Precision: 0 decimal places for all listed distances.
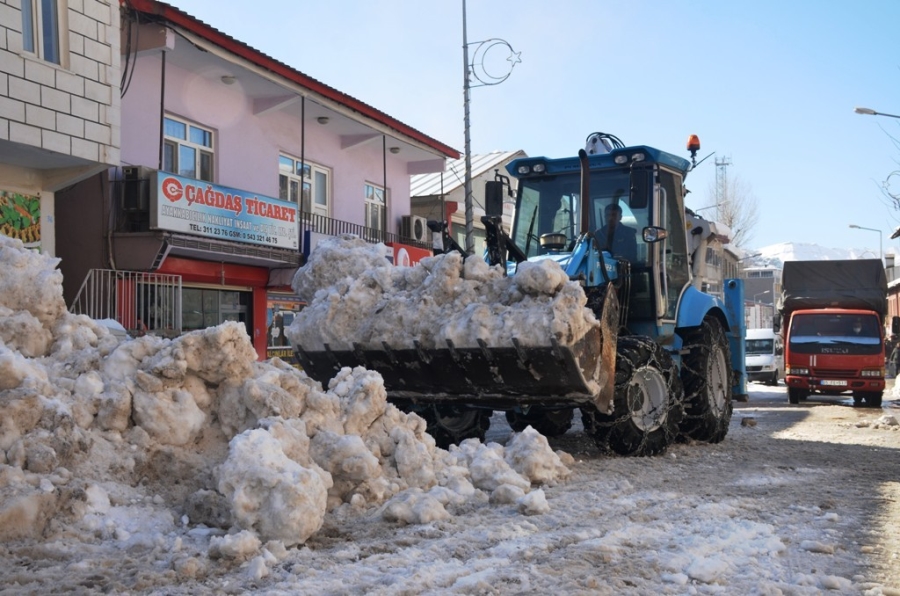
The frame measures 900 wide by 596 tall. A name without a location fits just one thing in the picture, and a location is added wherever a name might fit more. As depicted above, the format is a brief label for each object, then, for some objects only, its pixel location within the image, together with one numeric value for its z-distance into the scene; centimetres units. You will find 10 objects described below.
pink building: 1384
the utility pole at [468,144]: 2022
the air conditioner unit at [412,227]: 2316
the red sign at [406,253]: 2024
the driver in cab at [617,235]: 838
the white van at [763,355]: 2542
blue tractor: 680
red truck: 1777
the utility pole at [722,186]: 5016
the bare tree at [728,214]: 4922
